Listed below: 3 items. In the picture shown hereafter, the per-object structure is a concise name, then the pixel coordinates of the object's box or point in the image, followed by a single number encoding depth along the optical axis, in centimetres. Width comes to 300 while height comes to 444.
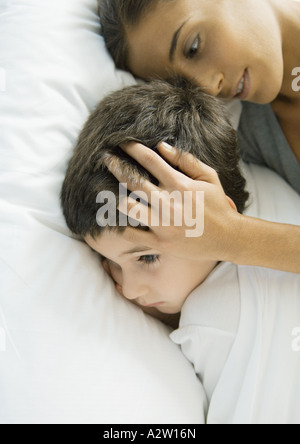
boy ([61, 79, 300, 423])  79
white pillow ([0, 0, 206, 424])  70
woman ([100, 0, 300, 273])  78
